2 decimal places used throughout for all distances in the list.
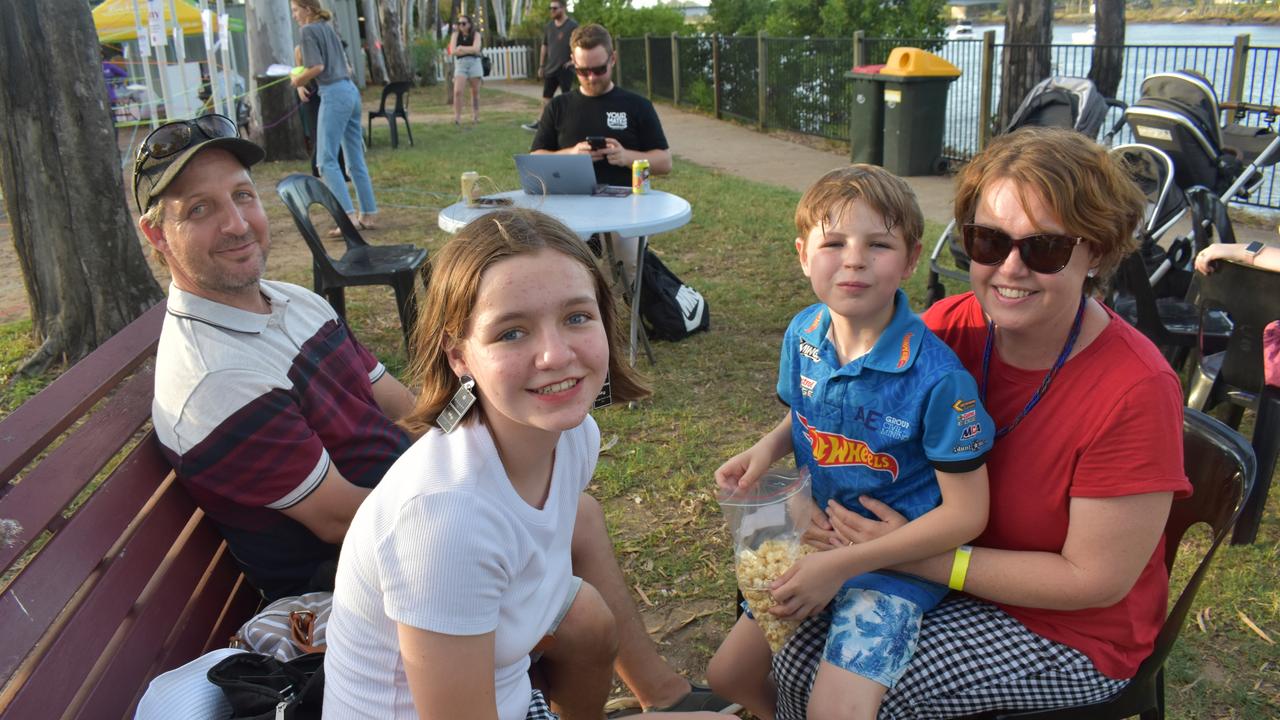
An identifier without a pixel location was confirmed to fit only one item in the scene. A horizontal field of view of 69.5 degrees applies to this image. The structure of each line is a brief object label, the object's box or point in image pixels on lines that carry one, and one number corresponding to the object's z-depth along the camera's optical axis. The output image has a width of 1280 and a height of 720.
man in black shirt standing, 14.05
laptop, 5.41
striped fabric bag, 2.03
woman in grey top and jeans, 9.03
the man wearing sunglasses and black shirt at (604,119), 5.80
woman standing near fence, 18.03
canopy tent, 15.34
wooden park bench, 1.54
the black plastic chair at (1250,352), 3.33
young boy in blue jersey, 1.90
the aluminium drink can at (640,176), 5.45
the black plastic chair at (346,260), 5.50
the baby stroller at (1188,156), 5.01
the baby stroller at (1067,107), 6.57
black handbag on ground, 1.71
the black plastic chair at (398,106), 14.71
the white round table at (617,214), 4.71
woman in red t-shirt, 1.76
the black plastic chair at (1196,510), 1.88
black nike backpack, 5.80
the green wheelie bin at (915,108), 10.34
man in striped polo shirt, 2.11
